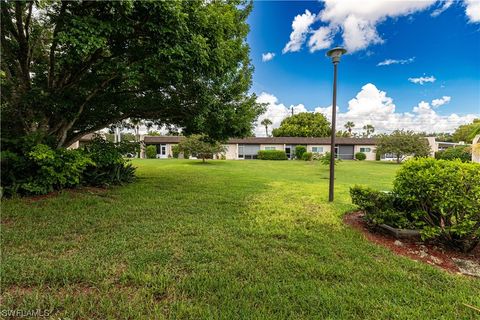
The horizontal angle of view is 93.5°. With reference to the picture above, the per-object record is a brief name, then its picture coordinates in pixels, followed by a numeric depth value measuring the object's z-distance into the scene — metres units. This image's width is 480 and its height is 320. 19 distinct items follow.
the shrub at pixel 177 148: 22.99
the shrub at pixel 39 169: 5.51
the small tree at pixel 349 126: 66.25
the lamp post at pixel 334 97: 6.40
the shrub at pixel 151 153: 31.07
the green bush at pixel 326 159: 17.48
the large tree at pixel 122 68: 4.07
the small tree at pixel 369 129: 72.19
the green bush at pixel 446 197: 3.45
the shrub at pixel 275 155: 32.31
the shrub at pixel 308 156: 29.64
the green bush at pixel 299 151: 32.31
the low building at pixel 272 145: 33.75
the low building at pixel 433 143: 34.03
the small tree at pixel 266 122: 57.52
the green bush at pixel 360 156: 34.75
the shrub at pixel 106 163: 7.38
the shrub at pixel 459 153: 21.89
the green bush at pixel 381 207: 4.27
